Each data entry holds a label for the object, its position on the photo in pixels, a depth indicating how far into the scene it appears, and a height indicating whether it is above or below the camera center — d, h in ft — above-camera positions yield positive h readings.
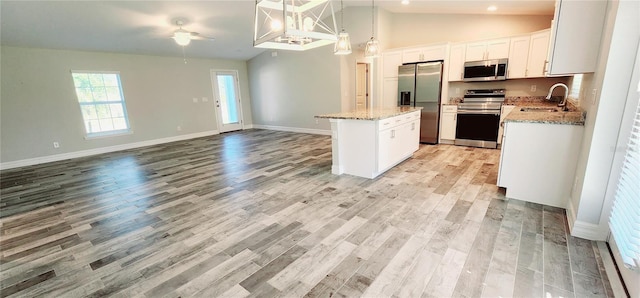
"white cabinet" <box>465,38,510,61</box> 16.12 +2.41
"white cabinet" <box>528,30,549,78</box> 14.80 +1.84
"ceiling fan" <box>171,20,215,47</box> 14.67 +3.42
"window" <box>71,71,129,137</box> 19.06 -0.07
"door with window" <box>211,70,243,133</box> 26.59 -0.19
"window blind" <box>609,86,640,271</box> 4.73 -2.37
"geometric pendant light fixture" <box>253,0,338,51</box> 6.38 +1.67
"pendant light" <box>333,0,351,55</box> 10.67 +1.96
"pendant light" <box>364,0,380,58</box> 12.61 +2.06
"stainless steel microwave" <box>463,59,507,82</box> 16.27 +1.15
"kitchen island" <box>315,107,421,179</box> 11.60 -2.16
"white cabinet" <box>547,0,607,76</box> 7.43 +1.44
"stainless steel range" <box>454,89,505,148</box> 16.48 -1.80
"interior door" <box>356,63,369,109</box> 26.76 +0.80
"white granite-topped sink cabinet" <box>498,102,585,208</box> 8.25 -2.21
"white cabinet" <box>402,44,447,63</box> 17.90 +2.55
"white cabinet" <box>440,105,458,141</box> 17.87 -2.15
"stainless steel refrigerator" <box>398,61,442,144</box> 18.01 +0.02
